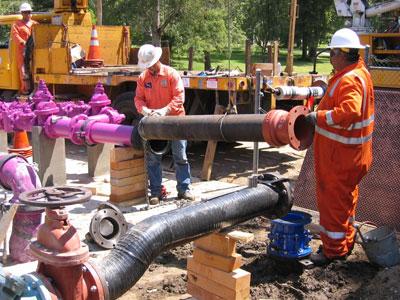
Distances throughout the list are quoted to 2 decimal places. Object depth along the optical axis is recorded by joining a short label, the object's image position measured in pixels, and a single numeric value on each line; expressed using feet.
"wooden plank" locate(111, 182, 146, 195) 22.43
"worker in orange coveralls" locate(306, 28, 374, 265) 15.17
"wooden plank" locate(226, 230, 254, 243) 12.44
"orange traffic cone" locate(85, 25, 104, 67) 36.91
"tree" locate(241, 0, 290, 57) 101.14
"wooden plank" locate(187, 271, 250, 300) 12.62
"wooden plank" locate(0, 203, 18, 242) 12.25
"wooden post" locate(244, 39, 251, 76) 27.99
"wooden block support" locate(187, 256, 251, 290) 12.54
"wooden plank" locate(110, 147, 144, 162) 22.36
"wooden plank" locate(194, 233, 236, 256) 12.77
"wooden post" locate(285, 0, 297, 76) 30.53
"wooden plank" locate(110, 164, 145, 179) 22.34
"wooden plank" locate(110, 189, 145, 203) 22.46
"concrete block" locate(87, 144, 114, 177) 27.35
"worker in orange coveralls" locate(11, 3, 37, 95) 36.14
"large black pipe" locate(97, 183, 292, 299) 9.68
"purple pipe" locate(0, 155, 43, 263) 15.24
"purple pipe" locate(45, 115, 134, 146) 21.65
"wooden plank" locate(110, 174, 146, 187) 22.39
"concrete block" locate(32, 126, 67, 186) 24.85
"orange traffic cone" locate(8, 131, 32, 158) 26.50
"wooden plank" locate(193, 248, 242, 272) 12.76
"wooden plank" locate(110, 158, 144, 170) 22.31
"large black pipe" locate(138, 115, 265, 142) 12.34
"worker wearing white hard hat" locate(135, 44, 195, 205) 21.53
